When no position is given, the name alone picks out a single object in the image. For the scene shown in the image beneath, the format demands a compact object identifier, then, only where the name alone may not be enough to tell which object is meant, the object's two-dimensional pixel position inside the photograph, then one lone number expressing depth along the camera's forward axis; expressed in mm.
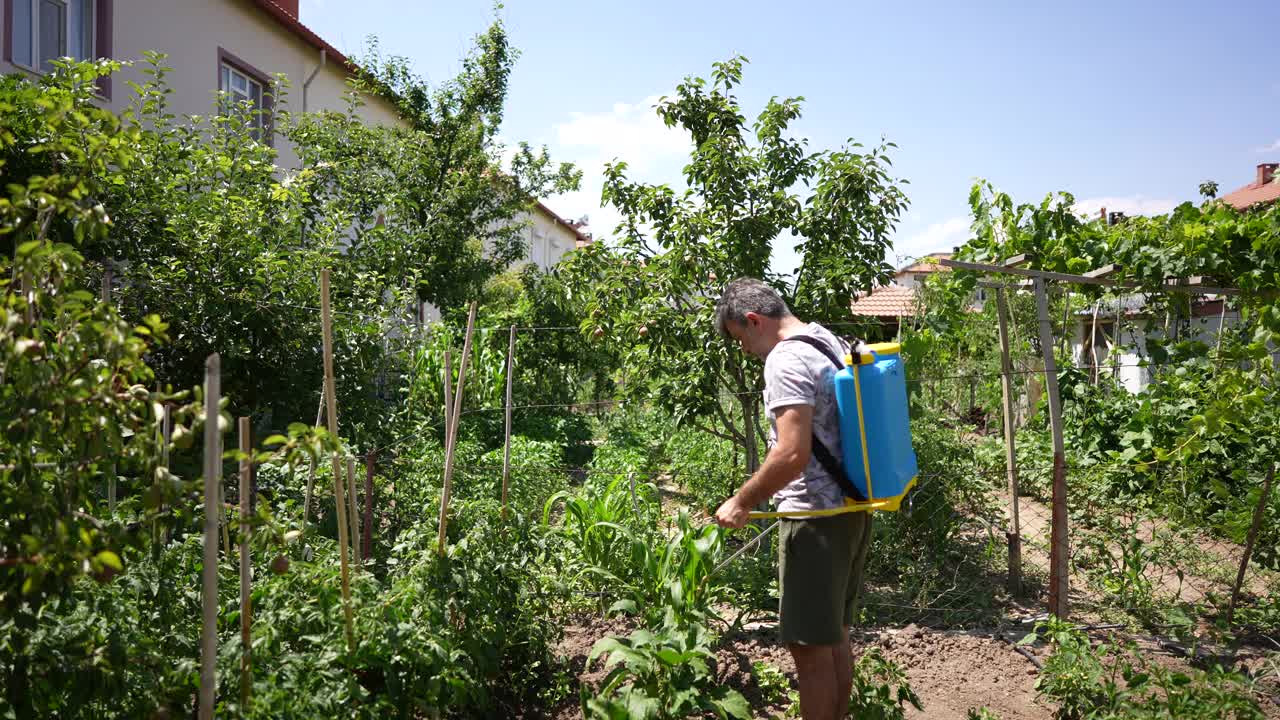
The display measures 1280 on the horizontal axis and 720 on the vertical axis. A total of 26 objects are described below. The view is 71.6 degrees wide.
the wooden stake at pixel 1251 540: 4324
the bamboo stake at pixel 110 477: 2062
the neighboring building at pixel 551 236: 28328
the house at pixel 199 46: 8305
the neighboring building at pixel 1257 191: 26109
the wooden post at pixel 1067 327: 7538
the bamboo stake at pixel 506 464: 4348
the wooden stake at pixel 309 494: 3404
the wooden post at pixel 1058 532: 4316
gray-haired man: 2748
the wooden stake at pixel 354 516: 3045
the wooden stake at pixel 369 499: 3941
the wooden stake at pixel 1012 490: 4930
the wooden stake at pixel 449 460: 3197
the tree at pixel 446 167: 9531
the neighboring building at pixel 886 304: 20106
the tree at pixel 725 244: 5332
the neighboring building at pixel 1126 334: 6090
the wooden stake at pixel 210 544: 1955
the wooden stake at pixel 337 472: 2596
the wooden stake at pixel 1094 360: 8383
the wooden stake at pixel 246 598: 2205
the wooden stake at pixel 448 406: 3312
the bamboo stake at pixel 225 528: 2459
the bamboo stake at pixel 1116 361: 7105
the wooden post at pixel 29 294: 1944
